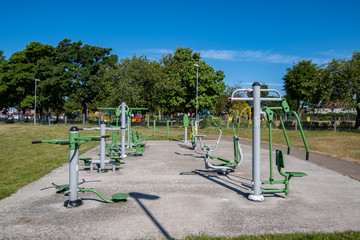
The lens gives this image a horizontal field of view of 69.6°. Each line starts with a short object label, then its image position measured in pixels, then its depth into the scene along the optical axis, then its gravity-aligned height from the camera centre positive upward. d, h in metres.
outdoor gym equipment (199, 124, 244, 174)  6.68 -1.33
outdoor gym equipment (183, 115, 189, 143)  14.80 -0.22
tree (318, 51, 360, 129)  24.64 +3.41
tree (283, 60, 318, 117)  46.09 +7.14
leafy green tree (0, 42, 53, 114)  41.44 +6.77
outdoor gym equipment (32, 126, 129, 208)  4.45 -0.94
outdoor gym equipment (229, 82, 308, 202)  4.93 -0.59
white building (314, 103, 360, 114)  25.76 +1.18
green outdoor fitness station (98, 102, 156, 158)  9.25 -1.01
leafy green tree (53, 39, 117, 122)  38.91 +7.40
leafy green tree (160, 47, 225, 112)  34.64 +4.29
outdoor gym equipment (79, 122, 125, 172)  7.08 -1.29
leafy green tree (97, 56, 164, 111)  30.17 +4.11
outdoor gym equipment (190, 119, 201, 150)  12.30 -1.18
